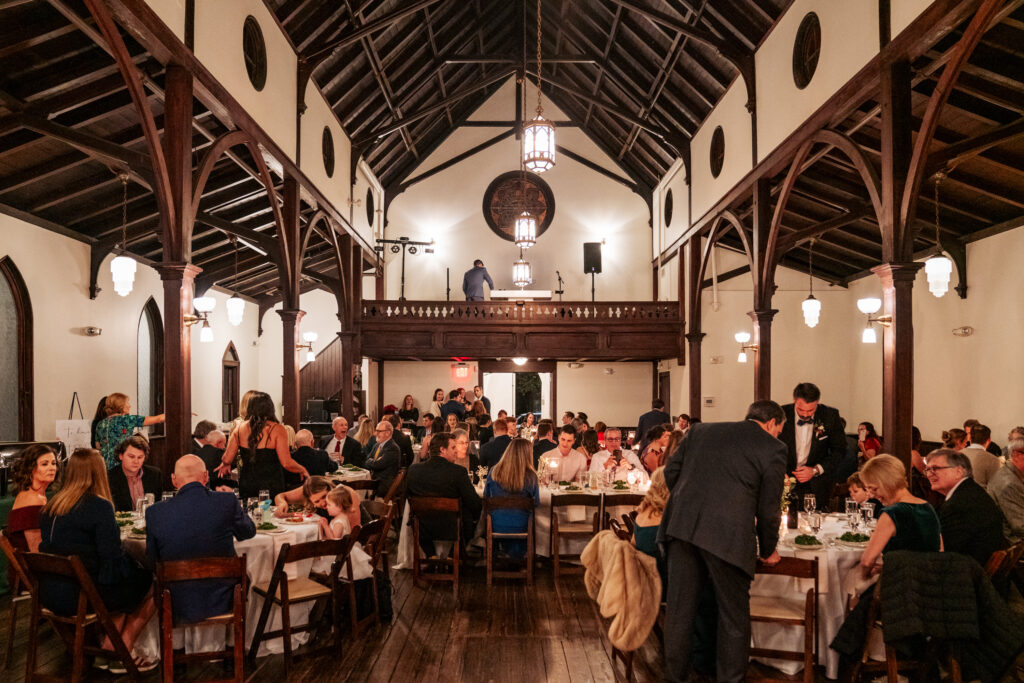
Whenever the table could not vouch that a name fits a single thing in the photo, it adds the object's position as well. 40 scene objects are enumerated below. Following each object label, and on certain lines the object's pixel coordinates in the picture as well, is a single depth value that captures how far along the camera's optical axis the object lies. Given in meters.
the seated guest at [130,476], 5.86
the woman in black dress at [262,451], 6.44
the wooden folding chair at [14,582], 4.60
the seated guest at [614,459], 7.80
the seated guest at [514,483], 6.58
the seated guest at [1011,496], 6.28
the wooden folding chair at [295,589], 4.46
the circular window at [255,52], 8.99
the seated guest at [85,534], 4.38
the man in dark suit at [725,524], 3.89
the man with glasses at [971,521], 4.34
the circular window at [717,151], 12.98
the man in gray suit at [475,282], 17.52
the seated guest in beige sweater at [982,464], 7.79
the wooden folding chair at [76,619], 4.09
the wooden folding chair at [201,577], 4.07
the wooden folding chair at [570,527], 6.59
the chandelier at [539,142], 9.34
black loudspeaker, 18.47
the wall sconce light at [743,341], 14.40
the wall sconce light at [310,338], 17.02
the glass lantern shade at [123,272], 7.66
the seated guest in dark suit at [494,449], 8.25
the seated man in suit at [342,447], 9.65
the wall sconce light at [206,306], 11.88
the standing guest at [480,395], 15.75
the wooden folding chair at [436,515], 6.15
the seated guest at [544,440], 8.53
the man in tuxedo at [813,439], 6.19
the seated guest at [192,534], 4.32
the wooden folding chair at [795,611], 4.01
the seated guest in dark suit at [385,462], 8.34
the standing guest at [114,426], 6.89
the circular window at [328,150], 13.06
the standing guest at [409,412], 17.08
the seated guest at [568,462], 7.90
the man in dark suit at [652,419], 12.07
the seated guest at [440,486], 6.56
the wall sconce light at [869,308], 10.70
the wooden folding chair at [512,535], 6.39
